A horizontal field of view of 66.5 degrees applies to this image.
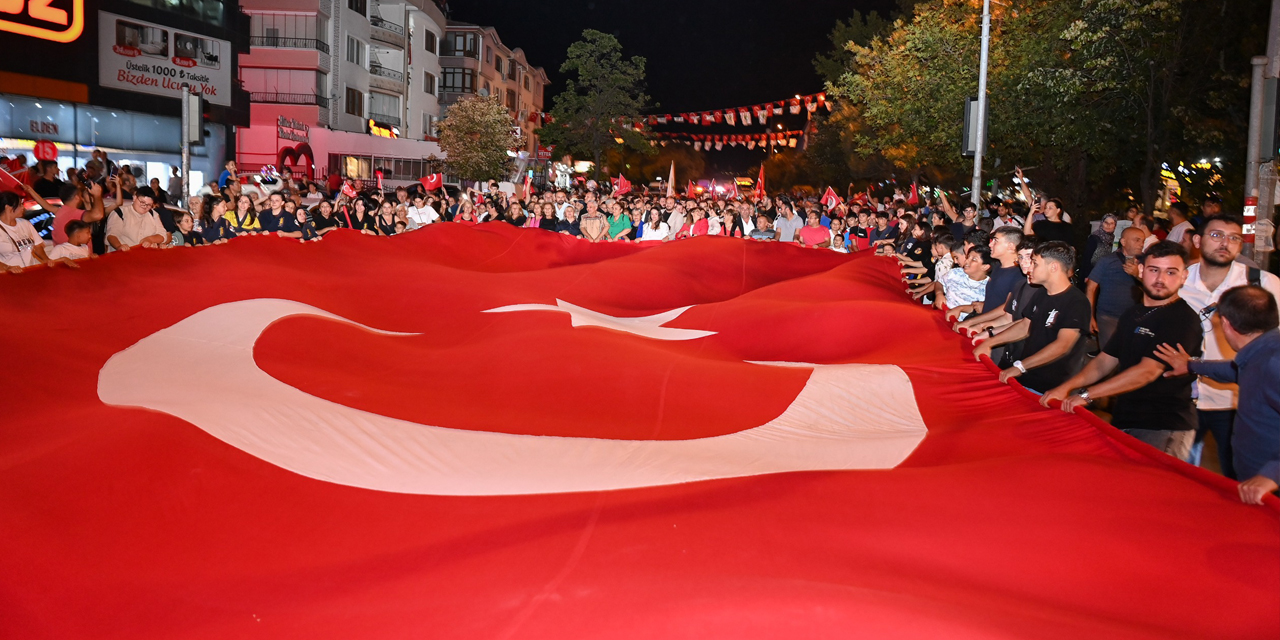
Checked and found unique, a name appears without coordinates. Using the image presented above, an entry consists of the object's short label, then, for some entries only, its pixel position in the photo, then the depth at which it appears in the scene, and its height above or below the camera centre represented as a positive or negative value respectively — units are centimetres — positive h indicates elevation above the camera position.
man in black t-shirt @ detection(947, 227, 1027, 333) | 762 -29
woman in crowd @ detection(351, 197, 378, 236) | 1650 -9
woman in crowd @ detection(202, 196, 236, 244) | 1298 -27
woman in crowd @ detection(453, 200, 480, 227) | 1947 +5
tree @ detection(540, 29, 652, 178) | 6203 +778
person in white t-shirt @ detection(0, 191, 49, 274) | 849 -37
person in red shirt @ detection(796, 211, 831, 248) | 1911 -14
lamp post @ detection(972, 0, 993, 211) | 2045 +247
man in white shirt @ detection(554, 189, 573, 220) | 2056 +35
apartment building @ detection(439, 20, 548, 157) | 7200 +1174
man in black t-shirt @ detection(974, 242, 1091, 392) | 577 -52
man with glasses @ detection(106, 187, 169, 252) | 1071 -25
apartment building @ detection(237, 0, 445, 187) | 4616 +632
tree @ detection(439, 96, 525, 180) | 5450 +435
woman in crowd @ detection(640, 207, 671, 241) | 1838 -14
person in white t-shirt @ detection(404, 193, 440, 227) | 1850 +1
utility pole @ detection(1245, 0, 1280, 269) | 899 +58
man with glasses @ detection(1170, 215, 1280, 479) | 545 -34
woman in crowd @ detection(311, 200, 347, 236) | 1571 -13
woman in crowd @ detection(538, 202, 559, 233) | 1686 +1
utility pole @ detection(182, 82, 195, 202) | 1580 +124
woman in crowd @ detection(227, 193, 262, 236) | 1419 -18
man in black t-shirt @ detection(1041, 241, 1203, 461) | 495 -66
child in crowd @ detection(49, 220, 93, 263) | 880 -39
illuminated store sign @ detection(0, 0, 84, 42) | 2406 +462
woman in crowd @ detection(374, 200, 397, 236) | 1652 -13
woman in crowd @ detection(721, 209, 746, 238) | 1942 -1
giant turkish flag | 318 -115
